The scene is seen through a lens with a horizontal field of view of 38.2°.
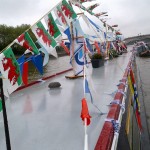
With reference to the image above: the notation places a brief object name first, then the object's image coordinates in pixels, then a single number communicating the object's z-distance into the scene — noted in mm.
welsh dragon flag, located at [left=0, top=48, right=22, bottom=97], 2281
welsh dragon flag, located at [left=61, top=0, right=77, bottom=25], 4031
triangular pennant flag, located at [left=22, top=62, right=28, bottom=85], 3749
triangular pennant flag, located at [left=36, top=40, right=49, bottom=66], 4838
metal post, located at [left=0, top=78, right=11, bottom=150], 1898
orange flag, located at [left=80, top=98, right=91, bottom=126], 2314
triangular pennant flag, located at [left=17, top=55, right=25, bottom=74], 3234
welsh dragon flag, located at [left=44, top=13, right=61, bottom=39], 3506
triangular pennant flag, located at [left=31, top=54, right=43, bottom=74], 4492
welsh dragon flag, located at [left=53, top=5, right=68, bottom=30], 3855
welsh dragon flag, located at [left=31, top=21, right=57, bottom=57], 3209
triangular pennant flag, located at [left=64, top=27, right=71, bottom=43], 7020
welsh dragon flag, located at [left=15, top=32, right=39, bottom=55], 2825
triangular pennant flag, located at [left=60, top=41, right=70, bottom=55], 7369
